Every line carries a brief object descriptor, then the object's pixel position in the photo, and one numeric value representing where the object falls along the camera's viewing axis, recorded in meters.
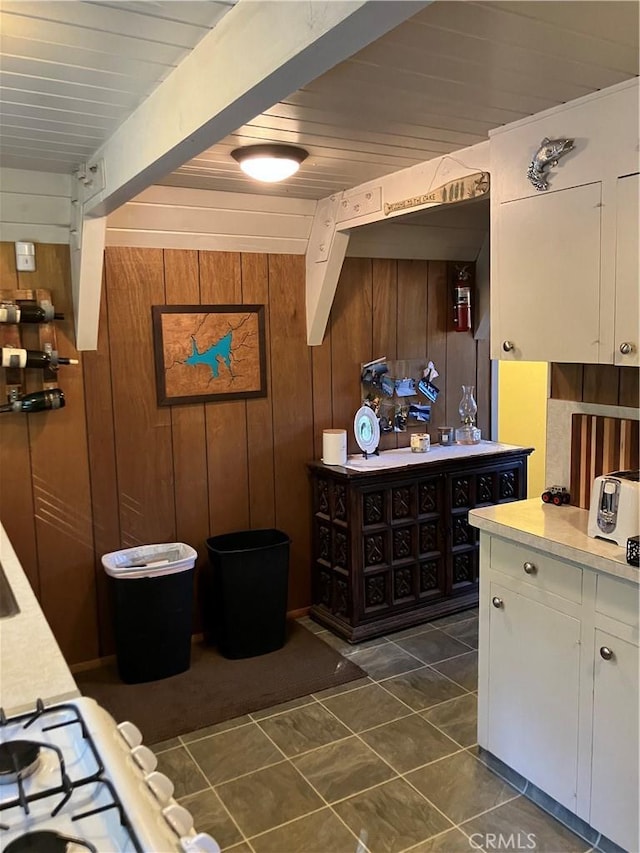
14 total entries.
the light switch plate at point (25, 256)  2.90
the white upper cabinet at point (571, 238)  1.97
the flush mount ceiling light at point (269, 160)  2.45
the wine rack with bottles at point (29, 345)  2.80
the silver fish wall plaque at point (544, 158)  2.11
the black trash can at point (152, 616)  3.00
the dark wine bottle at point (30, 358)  2.76
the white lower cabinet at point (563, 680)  1.93
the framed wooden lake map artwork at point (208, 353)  3.30
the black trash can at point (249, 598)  3.24
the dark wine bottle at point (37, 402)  2.86
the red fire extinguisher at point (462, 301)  4.12
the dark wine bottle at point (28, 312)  2.76
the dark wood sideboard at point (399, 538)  3.48
